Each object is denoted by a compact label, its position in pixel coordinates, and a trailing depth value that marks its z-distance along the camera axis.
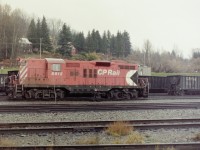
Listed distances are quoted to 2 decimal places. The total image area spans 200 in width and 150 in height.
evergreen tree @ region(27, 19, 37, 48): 80.61
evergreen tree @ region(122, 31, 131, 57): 89.68
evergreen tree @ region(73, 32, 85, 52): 82.25
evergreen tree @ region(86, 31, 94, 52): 81.97
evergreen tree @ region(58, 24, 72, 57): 73.06
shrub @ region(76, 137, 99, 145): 9.78
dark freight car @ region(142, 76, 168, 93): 35.03
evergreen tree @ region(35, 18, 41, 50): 79.06
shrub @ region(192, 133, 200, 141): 10.73
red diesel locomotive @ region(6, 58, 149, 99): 24.70
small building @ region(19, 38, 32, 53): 72.50
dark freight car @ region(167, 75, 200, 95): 34.28
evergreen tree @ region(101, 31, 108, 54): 84.72
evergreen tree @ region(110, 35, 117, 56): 87.81
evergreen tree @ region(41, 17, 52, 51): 76.69
